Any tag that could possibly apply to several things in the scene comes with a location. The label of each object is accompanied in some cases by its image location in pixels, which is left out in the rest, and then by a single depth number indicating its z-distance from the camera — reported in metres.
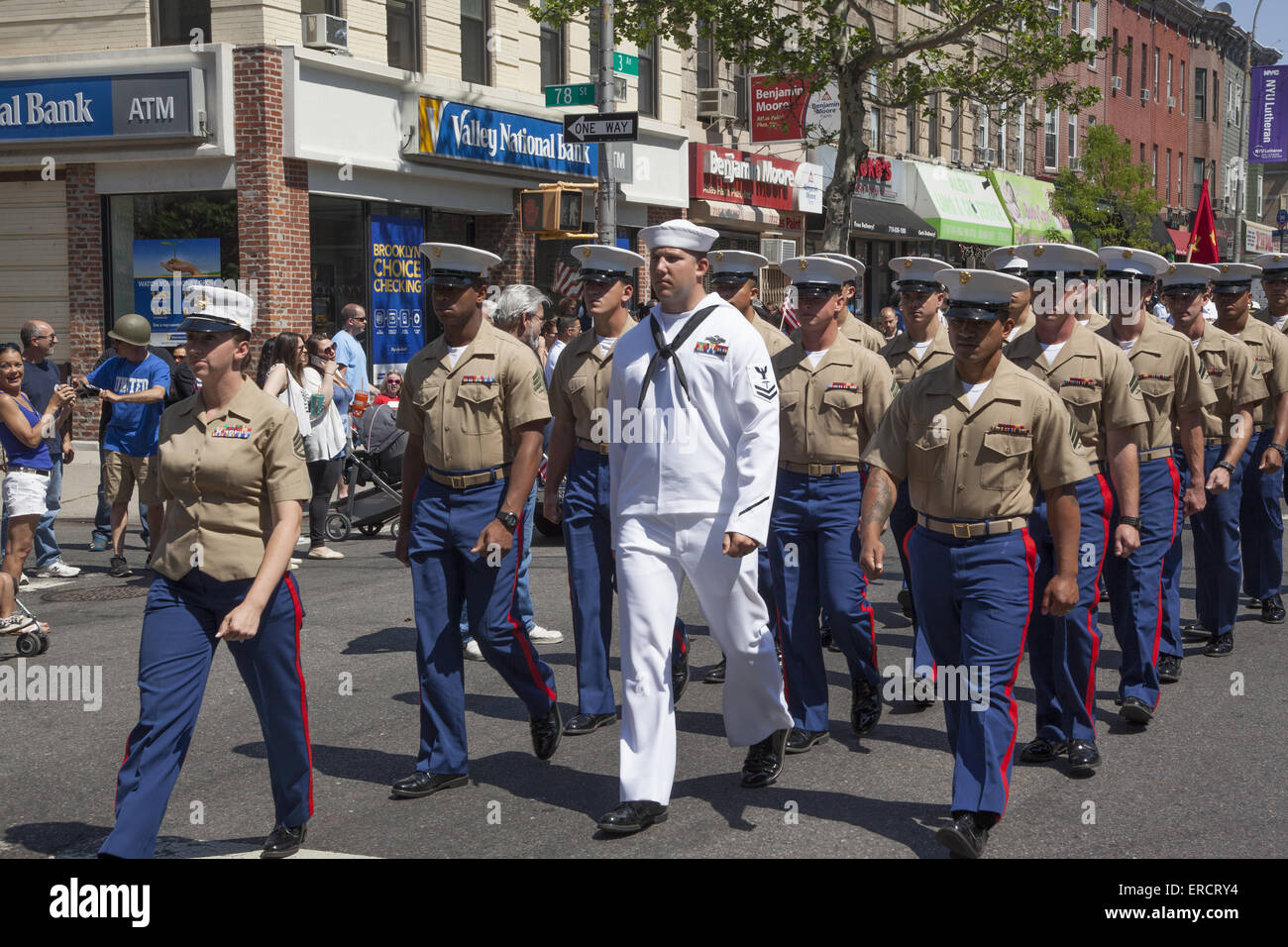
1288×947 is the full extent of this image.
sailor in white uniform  5.49
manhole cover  10.71
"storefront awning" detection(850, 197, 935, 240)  32.88
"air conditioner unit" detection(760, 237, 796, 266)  29.84
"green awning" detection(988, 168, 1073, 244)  42.38
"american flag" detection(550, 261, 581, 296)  18.30
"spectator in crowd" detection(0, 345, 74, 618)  9.35
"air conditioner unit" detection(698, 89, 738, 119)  28.02
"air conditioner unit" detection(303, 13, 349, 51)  18.31
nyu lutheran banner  51.00
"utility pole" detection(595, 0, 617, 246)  16.17
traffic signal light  16.12
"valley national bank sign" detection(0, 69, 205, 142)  17.78
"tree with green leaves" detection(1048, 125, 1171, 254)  40.72
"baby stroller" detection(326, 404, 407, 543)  13.42
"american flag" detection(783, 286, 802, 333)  14.71
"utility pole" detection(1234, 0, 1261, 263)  47.19
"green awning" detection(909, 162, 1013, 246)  36.84
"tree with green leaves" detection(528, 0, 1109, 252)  20.31
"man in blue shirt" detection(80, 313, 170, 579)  11.66
